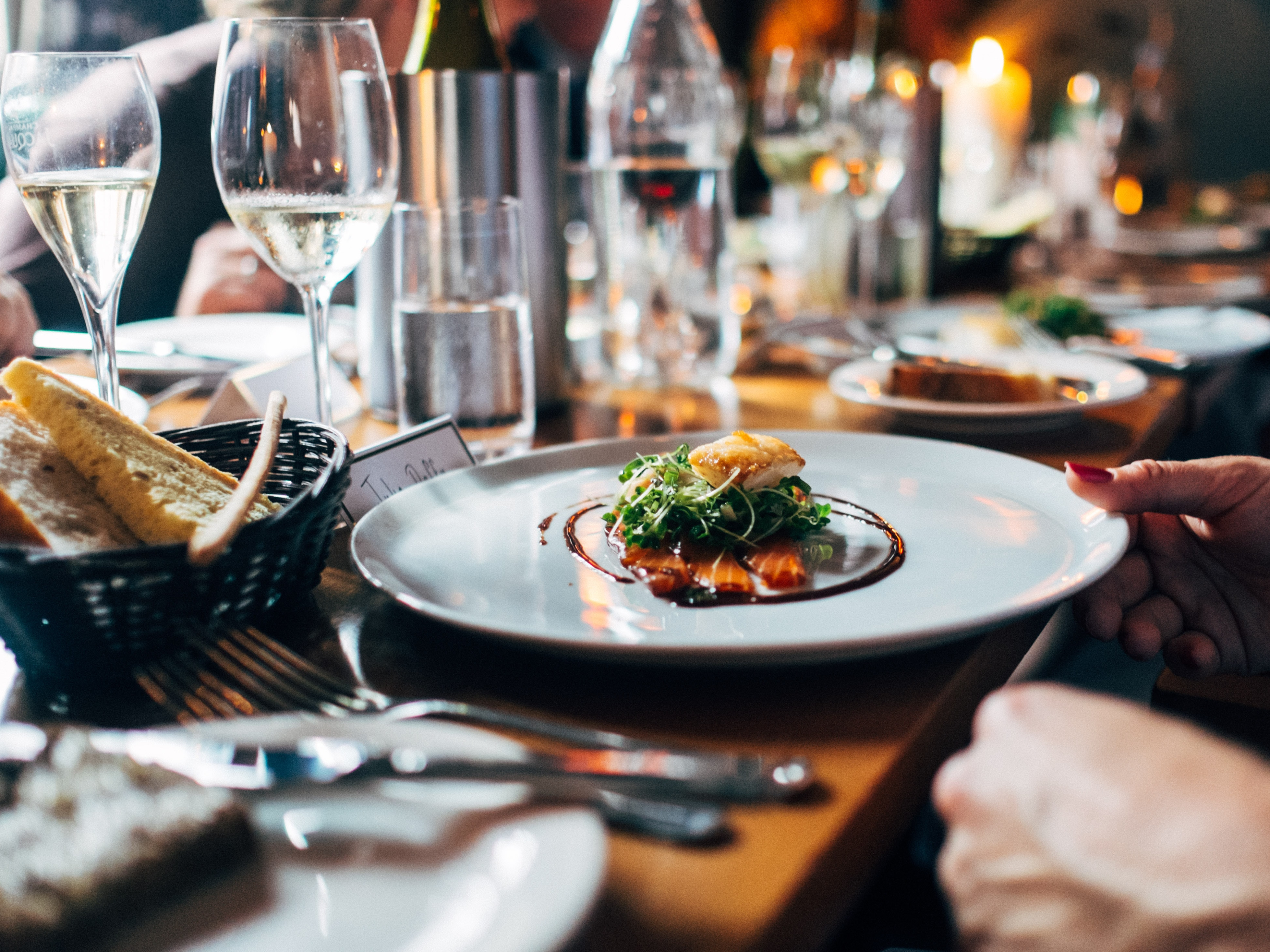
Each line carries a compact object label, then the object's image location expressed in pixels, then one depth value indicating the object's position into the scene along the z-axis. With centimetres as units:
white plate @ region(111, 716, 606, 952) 32
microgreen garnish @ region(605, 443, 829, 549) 68
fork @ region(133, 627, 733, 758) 42
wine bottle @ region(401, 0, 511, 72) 114
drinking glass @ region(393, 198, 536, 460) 95
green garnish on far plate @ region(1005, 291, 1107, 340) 152
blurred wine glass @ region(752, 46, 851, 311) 188
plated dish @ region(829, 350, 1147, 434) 102
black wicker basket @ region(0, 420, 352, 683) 46
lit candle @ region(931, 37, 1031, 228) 299
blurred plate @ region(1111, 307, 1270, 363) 142
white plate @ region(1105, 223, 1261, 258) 250
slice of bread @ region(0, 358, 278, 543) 56
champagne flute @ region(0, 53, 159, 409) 70
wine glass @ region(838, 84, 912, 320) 181
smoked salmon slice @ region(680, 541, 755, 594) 61
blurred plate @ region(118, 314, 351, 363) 122
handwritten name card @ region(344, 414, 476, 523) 80
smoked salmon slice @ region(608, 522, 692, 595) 61
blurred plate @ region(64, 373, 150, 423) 87
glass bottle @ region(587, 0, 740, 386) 136
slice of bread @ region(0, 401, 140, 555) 50
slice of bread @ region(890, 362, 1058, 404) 111
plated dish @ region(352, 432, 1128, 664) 50
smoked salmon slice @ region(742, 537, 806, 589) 61
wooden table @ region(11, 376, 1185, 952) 37
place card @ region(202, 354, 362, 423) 93
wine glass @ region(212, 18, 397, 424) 73
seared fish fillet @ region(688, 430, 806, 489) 73
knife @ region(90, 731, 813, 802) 37
